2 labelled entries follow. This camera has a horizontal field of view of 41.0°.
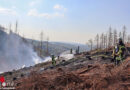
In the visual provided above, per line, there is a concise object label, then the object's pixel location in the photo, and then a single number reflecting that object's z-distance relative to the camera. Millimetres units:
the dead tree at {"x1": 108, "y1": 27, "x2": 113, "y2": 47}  57406
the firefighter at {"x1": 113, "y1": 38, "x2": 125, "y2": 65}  11548
